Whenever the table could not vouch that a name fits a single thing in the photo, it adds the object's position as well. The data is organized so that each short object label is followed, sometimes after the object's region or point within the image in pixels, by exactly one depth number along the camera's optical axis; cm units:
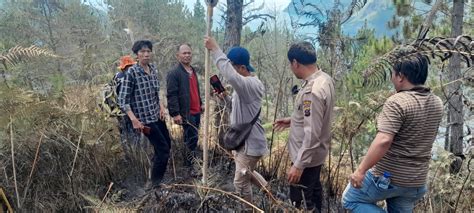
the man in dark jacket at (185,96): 422
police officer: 249
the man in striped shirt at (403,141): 217
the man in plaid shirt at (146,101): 377
